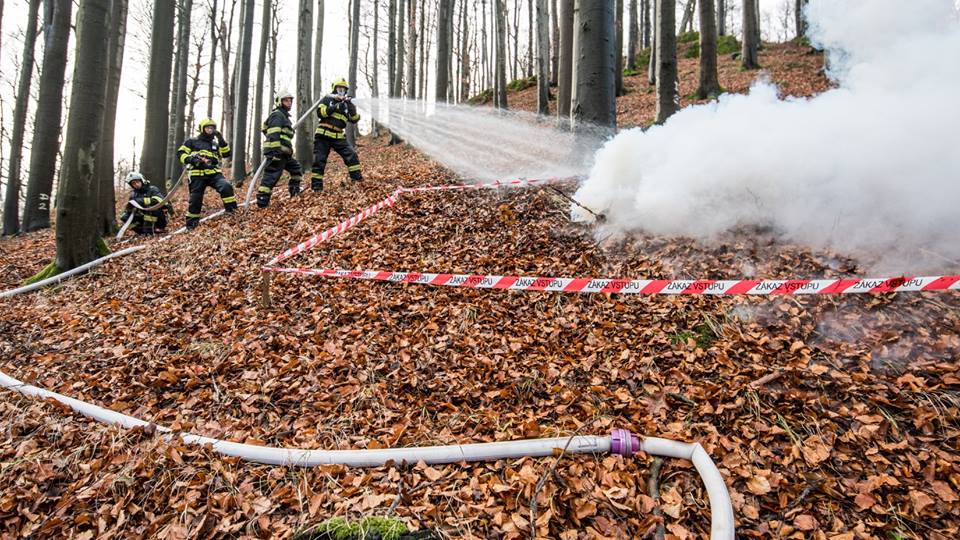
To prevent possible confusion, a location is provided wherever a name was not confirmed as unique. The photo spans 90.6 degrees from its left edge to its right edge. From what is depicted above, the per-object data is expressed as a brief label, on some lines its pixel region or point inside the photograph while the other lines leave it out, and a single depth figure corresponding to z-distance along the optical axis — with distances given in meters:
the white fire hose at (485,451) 3.20
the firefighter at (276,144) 9.96
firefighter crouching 10.62
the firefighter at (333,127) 9.81
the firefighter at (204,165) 9.91
